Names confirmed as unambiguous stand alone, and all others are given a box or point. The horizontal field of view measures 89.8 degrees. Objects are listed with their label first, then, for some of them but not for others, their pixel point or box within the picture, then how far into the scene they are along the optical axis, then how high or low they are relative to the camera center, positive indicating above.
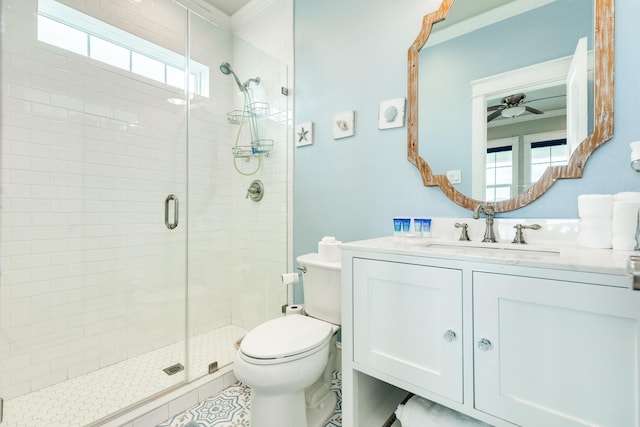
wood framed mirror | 1.22 +0.41
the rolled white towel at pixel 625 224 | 1.08 -0.04
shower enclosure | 1.70 +0.03
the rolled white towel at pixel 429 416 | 1.17 -0.76
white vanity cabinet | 0.84 -0.38
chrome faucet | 1.39 -0.02
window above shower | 1.82 +1.06
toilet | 1.29 -0.61
